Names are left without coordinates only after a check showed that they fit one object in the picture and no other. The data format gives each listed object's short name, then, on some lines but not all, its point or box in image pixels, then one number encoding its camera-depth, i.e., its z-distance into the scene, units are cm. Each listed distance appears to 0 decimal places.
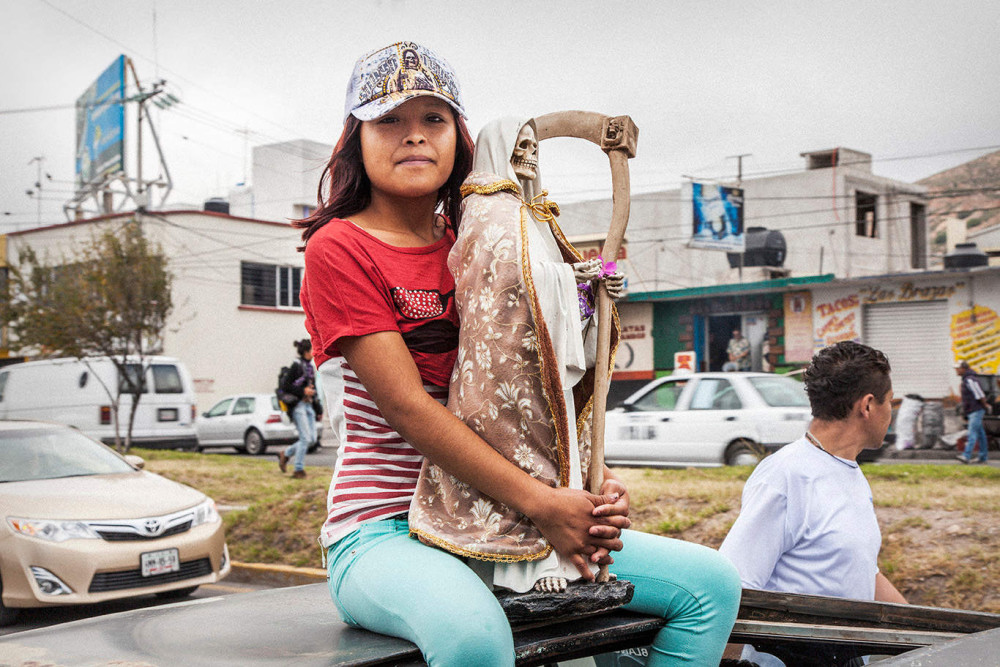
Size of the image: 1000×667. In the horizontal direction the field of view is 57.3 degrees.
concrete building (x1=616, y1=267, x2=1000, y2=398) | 2469
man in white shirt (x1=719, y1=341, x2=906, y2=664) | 291
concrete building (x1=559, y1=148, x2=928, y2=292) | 3184
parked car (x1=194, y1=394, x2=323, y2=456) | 2167
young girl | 177
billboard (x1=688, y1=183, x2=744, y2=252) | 2945
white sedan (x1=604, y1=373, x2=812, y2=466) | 1225
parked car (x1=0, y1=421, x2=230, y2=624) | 635
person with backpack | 1233
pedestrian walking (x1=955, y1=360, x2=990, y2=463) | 1656
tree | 1838
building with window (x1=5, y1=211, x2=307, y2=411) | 2955
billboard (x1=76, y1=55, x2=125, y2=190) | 3262
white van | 1967
